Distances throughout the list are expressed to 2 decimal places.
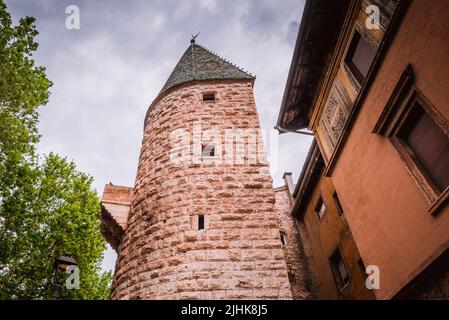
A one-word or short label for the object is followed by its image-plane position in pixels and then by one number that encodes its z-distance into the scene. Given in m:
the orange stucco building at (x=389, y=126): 3.67
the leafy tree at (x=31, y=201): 9.90
